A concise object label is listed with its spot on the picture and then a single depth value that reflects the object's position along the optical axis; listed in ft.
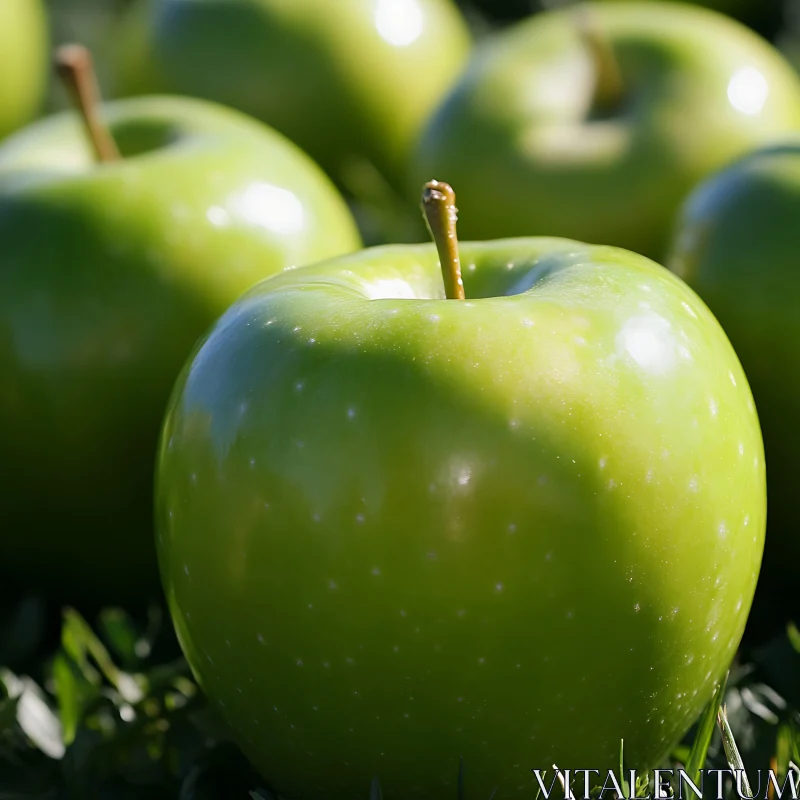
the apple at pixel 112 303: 1.89
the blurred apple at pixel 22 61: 2.34
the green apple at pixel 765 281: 1.86
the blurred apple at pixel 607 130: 2.03
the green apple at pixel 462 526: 1.70
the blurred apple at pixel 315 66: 2.22
